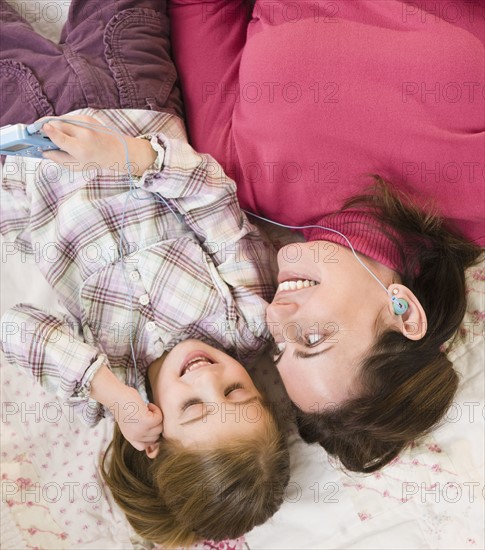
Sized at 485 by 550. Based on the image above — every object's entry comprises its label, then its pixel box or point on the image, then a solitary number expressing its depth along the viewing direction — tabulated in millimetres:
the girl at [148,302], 1069
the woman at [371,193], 1021
